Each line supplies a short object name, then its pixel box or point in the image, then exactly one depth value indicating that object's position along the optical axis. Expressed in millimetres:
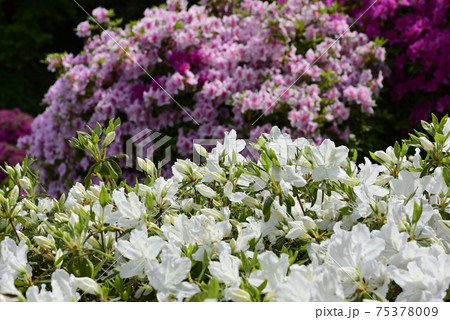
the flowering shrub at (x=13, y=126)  6477
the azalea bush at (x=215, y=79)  3859
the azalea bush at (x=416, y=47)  4512
